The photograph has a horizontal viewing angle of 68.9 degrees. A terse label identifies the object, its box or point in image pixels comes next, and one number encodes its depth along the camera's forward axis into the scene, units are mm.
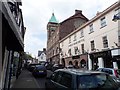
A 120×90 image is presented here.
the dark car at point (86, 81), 2634
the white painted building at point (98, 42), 9736
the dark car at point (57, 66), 14603
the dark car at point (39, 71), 10862
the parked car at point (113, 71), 6151
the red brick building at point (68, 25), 22705
